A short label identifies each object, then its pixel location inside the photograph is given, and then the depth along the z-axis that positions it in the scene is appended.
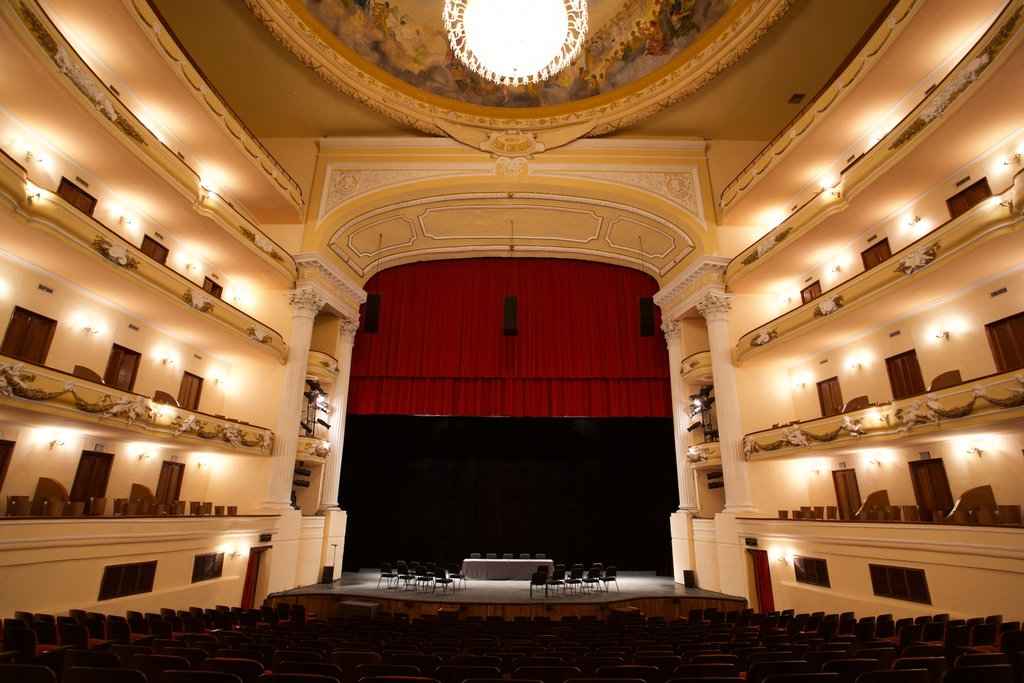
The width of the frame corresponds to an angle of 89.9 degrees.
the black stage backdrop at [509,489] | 19.33
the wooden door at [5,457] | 9.47
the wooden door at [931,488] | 10.73
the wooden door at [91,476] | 10.88
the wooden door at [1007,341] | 9.62
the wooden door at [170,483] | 12.89
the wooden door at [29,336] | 9.65
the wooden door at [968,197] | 10.34
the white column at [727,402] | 13.77
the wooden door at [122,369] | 11.77
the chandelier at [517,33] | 9.36
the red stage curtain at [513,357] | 17.88
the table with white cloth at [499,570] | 16.40
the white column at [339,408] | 16.17
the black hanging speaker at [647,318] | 14.98
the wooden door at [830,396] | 13.75
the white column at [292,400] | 13.79
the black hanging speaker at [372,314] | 14.60
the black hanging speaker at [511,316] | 14.93
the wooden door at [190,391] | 13.86
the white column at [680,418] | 16.20
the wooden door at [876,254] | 12.59
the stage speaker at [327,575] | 14.73
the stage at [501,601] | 11.85
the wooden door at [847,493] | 12.95
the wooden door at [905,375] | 11.61
